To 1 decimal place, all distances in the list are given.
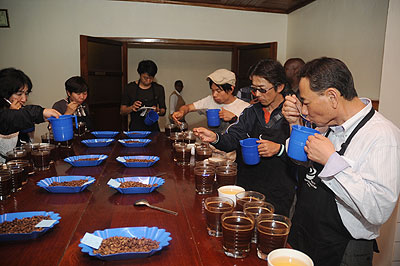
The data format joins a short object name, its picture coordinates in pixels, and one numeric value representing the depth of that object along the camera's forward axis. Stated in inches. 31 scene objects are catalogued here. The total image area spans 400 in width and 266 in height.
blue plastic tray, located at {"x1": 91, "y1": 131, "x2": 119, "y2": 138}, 144.1
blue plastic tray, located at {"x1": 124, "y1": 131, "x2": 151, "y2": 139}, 145.1
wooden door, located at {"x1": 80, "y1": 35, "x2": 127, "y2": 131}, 201.2
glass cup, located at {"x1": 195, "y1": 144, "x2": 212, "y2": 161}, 97.7
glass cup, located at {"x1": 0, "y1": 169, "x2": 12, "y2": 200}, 67.9
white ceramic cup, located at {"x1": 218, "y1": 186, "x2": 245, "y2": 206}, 64.9
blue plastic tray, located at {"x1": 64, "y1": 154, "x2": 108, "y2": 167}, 94.0
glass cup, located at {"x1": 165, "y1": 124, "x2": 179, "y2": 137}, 142.7
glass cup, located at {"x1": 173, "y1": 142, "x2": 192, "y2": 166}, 96.7
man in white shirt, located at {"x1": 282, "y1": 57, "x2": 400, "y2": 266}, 54.9
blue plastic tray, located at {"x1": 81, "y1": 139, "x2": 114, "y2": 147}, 123.2
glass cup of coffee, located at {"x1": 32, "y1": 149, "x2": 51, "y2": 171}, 90.4
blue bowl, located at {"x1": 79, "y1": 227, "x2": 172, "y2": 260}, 49.9
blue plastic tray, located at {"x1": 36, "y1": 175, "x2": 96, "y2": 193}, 72.0
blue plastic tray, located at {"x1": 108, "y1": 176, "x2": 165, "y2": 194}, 72.3
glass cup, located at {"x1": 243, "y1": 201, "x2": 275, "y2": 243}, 51.9
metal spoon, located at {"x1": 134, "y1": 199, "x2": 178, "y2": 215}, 64.4
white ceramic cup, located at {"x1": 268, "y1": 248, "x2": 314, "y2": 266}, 42.2
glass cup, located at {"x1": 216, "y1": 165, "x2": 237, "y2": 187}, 74.3
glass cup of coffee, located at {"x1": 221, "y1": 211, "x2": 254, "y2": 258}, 47.3
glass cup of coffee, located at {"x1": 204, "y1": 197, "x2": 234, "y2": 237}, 53.1
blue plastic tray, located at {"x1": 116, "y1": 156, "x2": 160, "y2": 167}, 93.8
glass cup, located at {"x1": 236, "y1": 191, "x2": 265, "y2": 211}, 57.7
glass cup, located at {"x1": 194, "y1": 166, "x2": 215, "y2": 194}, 72.6
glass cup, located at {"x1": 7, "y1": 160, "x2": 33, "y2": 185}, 76.2
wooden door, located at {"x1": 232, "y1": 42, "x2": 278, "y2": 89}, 219.5
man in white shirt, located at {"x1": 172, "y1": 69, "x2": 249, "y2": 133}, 127.7
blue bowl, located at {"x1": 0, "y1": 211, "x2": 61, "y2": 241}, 50.3
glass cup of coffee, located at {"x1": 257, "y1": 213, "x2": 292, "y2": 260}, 46.9
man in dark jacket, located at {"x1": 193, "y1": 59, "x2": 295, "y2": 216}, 100.1
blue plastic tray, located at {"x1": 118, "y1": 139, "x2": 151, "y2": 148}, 123.5
